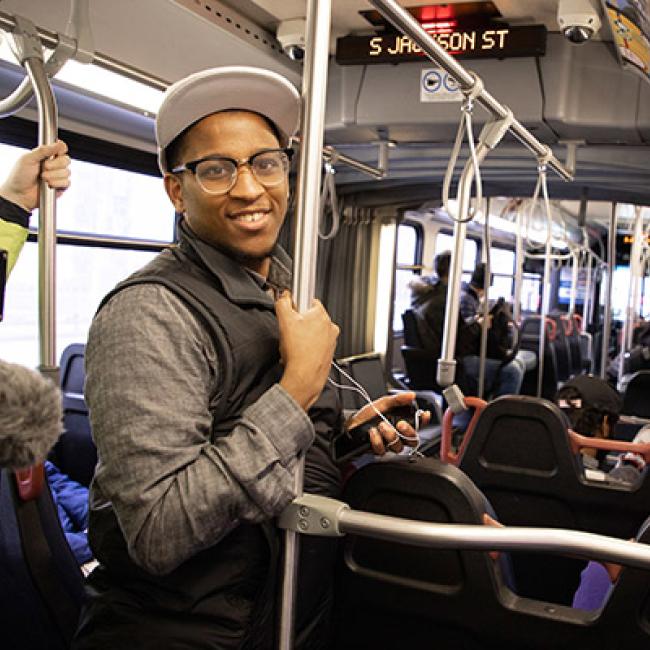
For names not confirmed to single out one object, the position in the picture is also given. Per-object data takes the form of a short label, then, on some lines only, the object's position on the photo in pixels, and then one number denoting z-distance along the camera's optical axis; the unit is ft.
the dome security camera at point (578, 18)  8.60
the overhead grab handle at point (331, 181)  11.51
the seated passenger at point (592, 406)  10.49
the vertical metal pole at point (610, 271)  17.34
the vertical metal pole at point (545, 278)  10.18
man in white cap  3.19
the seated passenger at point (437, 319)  18.52
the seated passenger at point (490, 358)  18.84
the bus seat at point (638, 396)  15.90
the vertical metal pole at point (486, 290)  14.65
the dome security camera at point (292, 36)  10.14
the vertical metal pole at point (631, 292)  19.19
